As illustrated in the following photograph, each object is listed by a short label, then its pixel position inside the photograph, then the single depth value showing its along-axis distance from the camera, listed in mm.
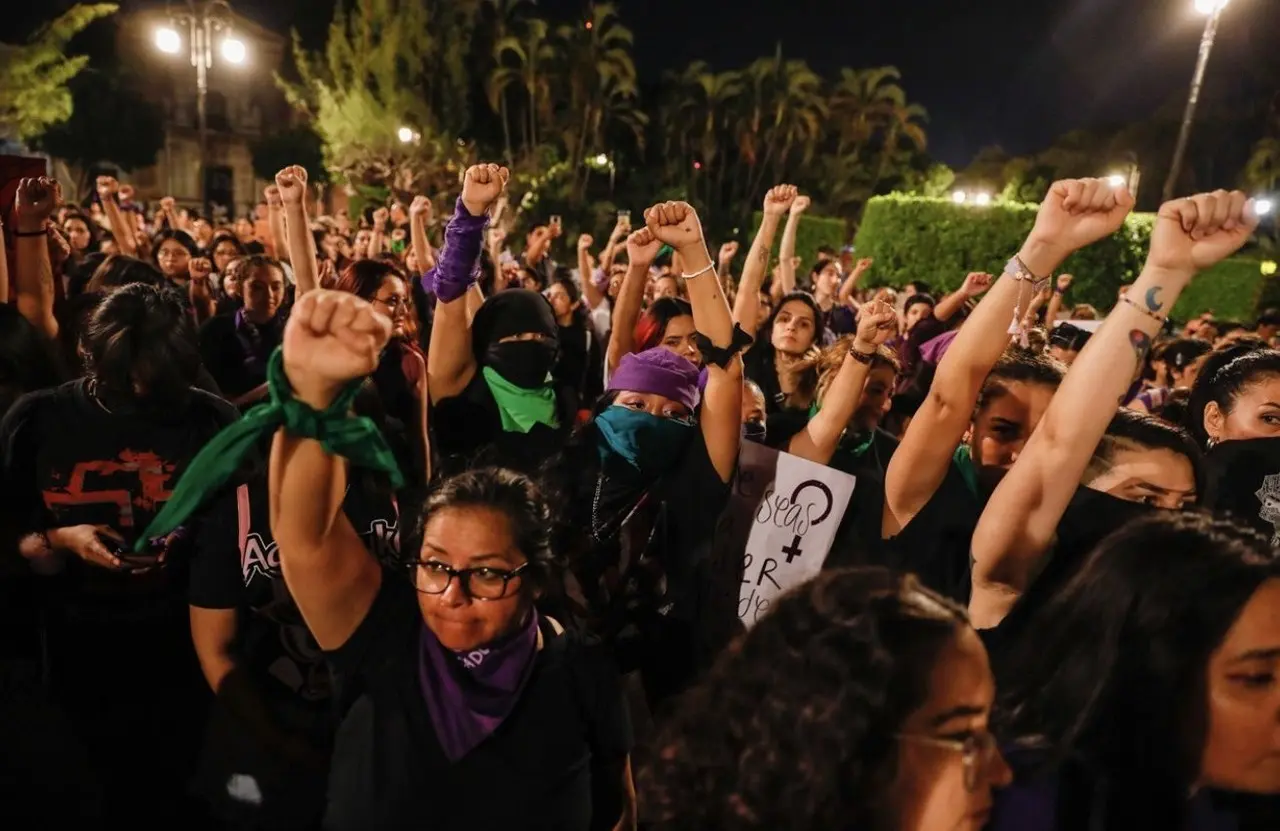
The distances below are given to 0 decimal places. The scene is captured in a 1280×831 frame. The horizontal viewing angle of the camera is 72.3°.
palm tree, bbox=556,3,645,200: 31531
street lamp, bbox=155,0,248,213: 12922
